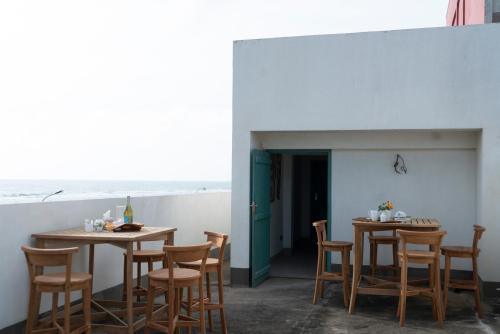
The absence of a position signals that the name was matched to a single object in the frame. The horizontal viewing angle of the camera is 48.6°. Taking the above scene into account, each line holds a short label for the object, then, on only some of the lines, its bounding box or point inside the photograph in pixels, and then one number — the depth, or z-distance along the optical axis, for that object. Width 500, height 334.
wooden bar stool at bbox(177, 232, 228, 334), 5.56
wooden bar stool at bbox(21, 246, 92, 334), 4.62
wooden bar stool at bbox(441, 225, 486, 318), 6.66
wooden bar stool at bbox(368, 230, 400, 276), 7.88
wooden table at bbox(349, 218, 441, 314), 6.68
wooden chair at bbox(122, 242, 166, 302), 6.13
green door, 8.28
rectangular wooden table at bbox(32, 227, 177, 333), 5.19
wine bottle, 6.08
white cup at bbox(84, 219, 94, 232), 5.64
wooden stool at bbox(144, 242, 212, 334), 4.81
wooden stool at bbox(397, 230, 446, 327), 6.06
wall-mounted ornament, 8.66
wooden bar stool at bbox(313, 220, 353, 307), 7.03
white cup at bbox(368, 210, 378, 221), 7.09
